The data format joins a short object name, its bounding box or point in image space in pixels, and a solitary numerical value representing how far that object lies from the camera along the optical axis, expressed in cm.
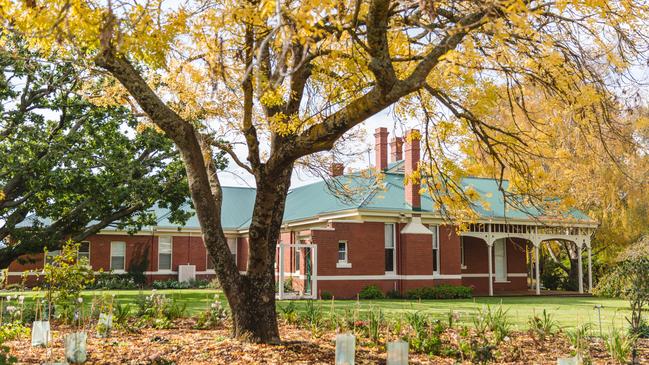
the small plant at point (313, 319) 1080
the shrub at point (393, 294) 2653
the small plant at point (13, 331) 958
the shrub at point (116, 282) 3112
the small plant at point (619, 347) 855
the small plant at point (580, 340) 860
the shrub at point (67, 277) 1078
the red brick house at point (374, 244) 2592
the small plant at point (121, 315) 1154
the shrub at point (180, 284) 3275
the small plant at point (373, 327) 998
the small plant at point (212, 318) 1209
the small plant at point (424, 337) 931
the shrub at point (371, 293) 2556
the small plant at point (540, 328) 1032
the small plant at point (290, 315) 1252
